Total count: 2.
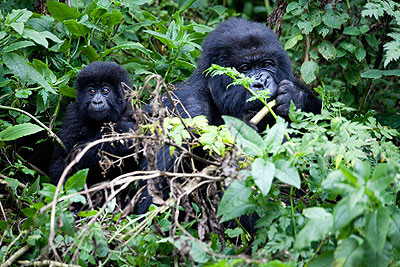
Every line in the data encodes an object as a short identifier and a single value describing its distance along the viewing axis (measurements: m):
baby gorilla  8.10
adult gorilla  6.89
